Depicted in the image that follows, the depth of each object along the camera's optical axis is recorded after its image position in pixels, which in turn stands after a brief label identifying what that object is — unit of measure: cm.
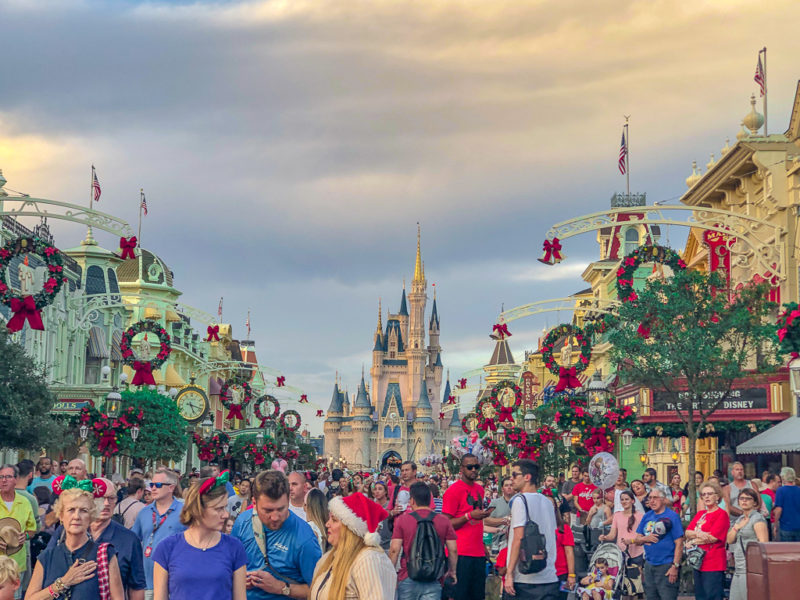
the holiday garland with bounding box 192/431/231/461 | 4812
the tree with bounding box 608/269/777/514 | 2692
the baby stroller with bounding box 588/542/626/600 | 1256
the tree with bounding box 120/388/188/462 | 4806
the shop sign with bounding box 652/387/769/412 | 3147
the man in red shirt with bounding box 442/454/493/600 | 1154
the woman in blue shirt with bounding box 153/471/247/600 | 651
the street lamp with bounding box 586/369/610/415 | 3062
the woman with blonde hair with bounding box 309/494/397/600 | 630
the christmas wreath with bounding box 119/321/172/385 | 3497
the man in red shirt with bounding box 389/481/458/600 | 958
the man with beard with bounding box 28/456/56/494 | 1549
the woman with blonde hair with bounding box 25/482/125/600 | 698
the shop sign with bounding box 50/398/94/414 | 3811
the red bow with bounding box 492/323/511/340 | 3672
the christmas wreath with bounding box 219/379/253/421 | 5291
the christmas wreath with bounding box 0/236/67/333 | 2431
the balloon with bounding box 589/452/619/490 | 1680
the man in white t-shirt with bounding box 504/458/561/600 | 995
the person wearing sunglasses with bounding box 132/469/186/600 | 988
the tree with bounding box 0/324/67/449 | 3039
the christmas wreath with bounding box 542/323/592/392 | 3189
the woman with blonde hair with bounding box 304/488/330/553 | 885
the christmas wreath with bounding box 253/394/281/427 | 6420
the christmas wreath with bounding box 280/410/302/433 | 7468
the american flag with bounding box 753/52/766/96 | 3098
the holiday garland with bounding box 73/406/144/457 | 3177
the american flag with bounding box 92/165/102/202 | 4516
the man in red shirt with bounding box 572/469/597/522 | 1705
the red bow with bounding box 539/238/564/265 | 2648
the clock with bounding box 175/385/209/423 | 5394
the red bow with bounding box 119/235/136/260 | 2495
